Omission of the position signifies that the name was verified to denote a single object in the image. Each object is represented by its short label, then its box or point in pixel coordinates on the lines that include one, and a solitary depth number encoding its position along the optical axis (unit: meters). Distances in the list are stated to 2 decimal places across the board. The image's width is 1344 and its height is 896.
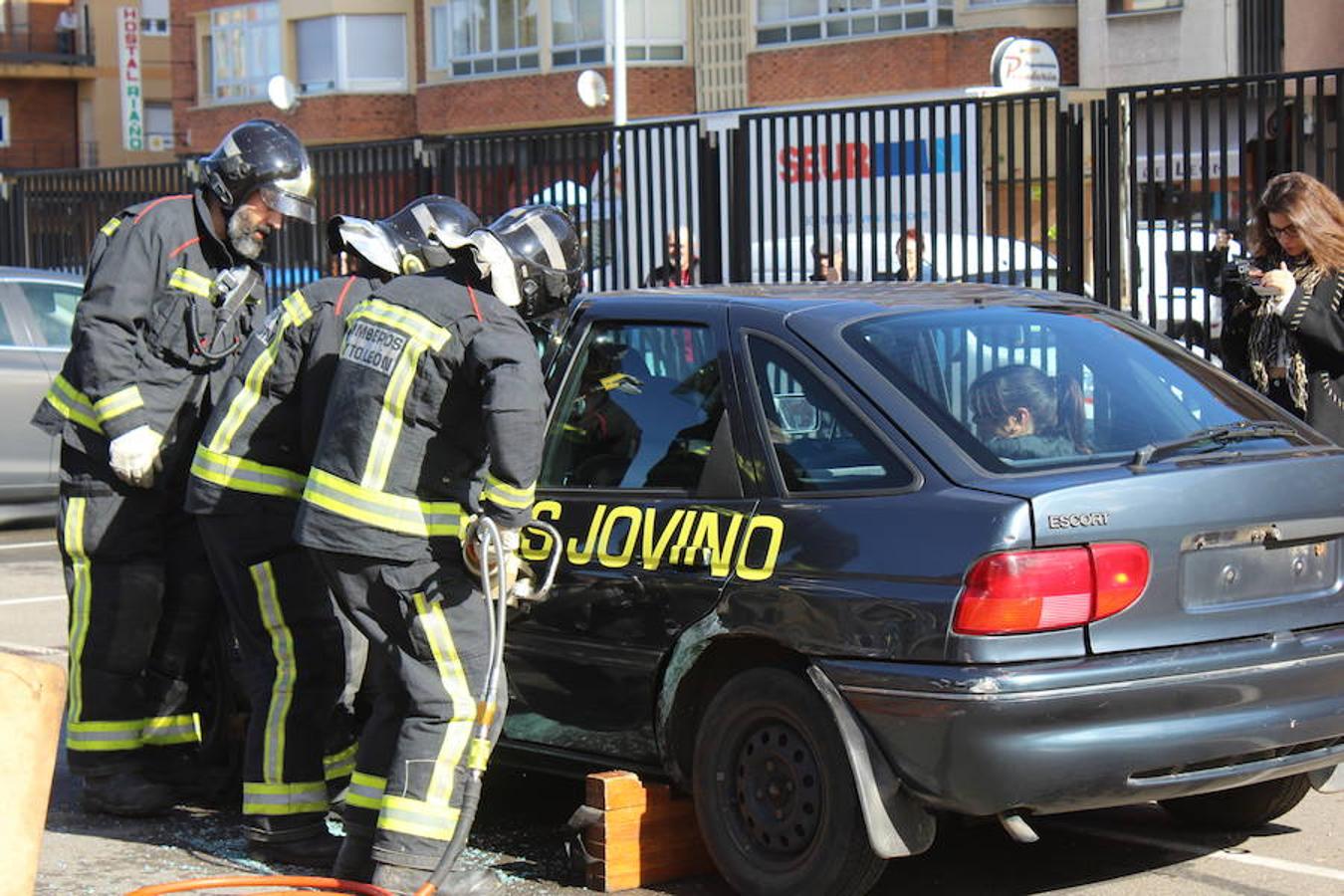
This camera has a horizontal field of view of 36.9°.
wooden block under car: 5.47
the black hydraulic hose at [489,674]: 5.10
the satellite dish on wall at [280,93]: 37.88
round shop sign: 22.61
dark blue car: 4.78
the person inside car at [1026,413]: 5.12
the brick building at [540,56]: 35.31
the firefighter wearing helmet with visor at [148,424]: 6.48
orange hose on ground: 5.06
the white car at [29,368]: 13.52
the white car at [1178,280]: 10.62
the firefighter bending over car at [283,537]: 5.93
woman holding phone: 7.35
